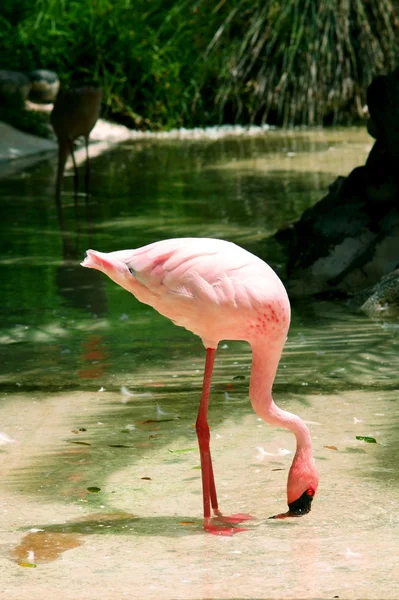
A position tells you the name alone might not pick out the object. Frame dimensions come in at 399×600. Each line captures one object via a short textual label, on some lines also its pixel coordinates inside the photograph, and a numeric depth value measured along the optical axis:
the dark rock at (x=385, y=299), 11.81
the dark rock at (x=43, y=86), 29.20
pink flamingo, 6.48
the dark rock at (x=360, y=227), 12.97
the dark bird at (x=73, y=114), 19.72
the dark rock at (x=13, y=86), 27.98
